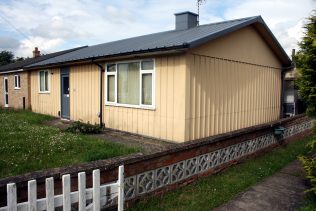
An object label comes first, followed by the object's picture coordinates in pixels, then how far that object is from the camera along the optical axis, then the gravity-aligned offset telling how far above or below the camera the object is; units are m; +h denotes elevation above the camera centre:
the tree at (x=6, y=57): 53.67 +7.07
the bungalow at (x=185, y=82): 7.77 +0.37
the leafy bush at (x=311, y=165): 5.00 -1.28
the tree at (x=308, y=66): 5.21 +0.50
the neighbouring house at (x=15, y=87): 16.64 +0.37
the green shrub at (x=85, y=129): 9.76 -1.23
